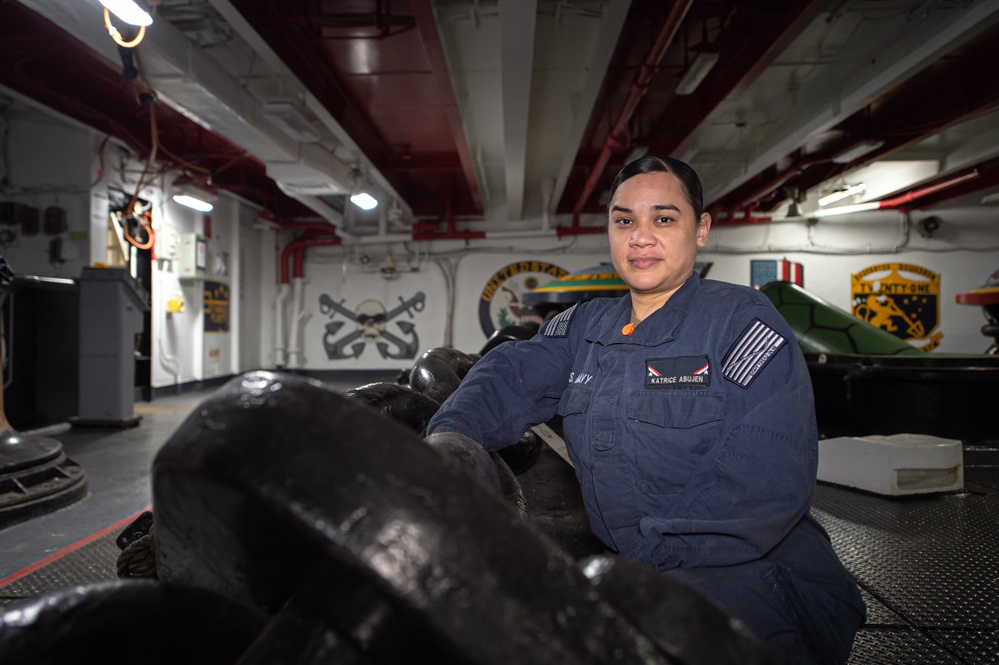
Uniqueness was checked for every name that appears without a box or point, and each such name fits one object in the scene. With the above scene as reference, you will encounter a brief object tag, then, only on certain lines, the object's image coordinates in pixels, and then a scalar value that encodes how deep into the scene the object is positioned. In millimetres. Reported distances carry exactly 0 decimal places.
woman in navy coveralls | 910
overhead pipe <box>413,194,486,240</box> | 9539
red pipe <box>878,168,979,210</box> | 7434
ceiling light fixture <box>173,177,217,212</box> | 6562
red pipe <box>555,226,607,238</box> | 9419
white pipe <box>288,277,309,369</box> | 9844
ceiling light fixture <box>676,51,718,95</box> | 3955
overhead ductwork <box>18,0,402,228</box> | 3452
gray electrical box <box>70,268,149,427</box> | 4707
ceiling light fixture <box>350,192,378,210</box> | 7191
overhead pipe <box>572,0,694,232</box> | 3437
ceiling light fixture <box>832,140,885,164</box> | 5863
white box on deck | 2473
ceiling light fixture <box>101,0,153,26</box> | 2836
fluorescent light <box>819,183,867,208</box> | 7822
